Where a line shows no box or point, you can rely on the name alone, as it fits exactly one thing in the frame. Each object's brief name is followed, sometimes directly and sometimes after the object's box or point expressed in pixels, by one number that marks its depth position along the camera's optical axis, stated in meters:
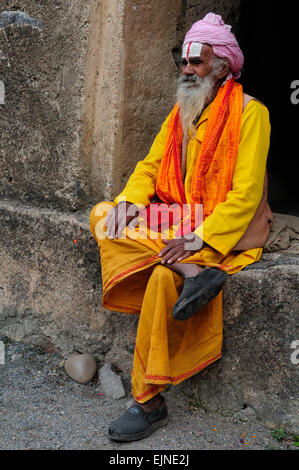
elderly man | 2.69
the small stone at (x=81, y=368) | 3.32
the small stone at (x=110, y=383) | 3.19
